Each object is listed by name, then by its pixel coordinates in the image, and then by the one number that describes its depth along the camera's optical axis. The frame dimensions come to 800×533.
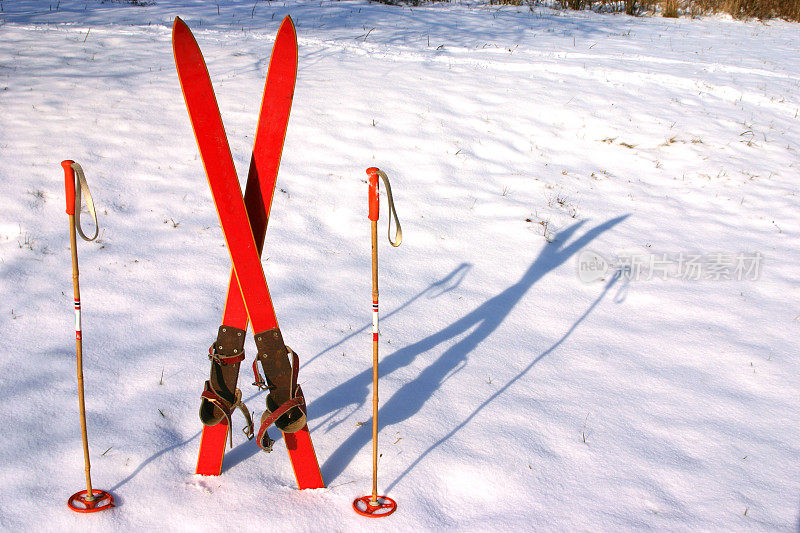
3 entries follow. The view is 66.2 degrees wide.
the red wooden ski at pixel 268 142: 2.16
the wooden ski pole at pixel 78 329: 2.00
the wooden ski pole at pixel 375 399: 2.03
